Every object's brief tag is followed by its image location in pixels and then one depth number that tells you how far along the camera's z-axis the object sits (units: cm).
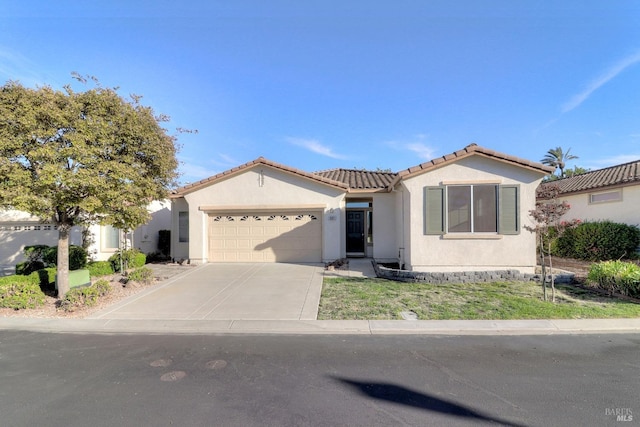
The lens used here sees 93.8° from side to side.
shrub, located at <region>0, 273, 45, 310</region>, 699
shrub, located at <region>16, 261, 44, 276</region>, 989
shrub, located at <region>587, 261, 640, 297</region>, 718
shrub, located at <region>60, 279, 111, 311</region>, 686
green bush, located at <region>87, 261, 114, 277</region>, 1041
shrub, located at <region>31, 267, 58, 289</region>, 862
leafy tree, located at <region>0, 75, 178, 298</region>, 662
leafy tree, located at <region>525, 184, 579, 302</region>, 714
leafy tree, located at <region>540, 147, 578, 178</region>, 3706
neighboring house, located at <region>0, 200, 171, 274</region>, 1351
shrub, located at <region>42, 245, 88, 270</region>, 1052
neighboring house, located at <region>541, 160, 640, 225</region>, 1195
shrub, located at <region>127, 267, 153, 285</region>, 922
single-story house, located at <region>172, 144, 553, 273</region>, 936
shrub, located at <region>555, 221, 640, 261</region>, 1159
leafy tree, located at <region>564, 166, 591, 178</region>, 3496
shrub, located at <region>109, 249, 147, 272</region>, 1145
